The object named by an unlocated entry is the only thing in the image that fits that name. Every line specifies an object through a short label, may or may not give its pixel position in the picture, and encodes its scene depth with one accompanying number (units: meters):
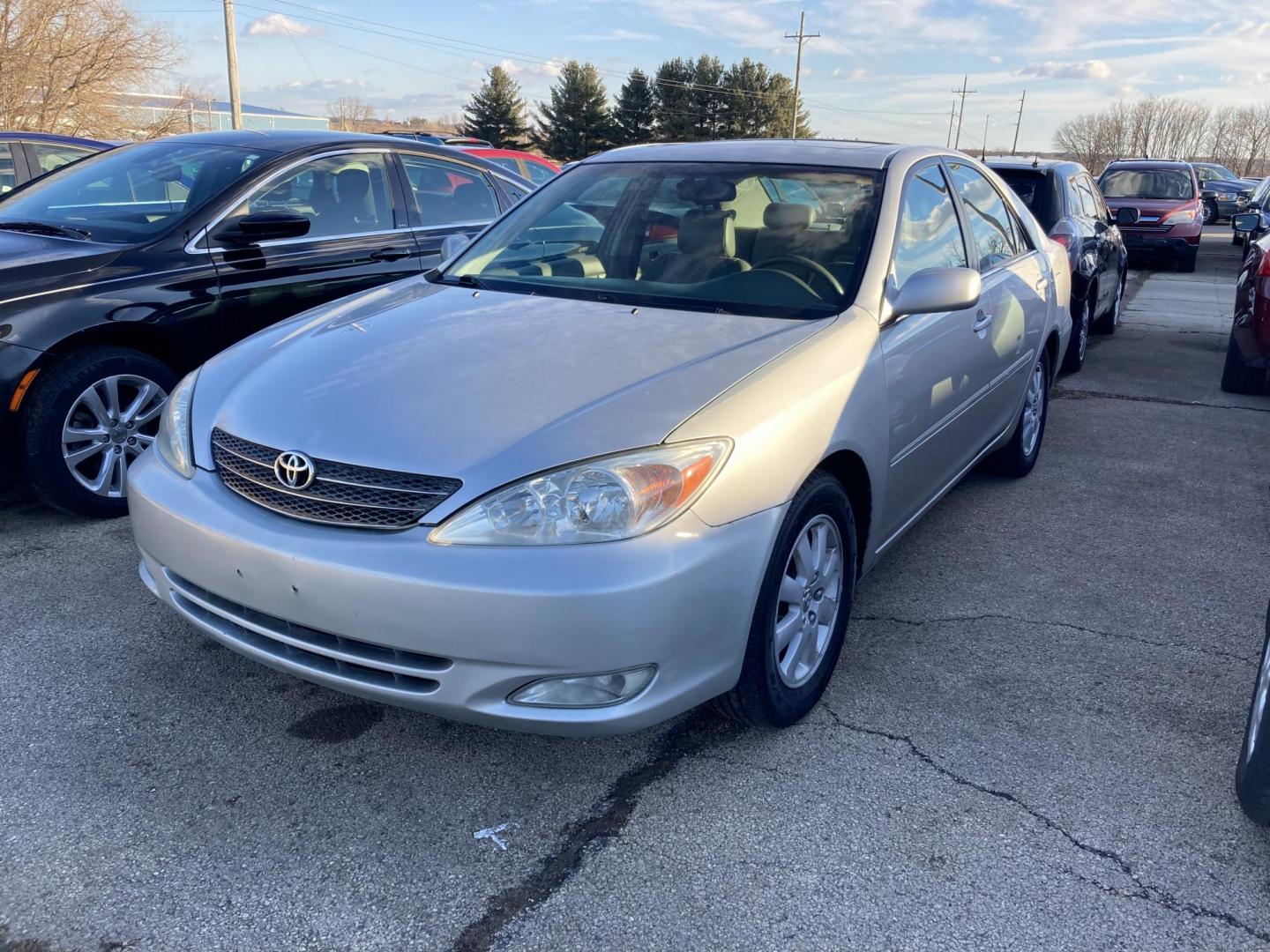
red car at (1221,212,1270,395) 5.70
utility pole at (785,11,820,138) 60.43
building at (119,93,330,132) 28.53
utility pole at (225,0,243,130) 27.88
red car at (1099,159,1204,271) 14.36
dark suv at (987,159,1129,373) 7.38
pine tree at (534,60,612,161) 63.66
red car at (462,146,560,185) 9.68
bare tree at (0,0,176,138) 24.48
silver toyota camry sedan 2.22
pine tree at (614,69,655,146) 64.75
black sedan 4.02
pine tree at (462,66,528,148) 66.25
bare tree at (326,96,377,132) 84.88
